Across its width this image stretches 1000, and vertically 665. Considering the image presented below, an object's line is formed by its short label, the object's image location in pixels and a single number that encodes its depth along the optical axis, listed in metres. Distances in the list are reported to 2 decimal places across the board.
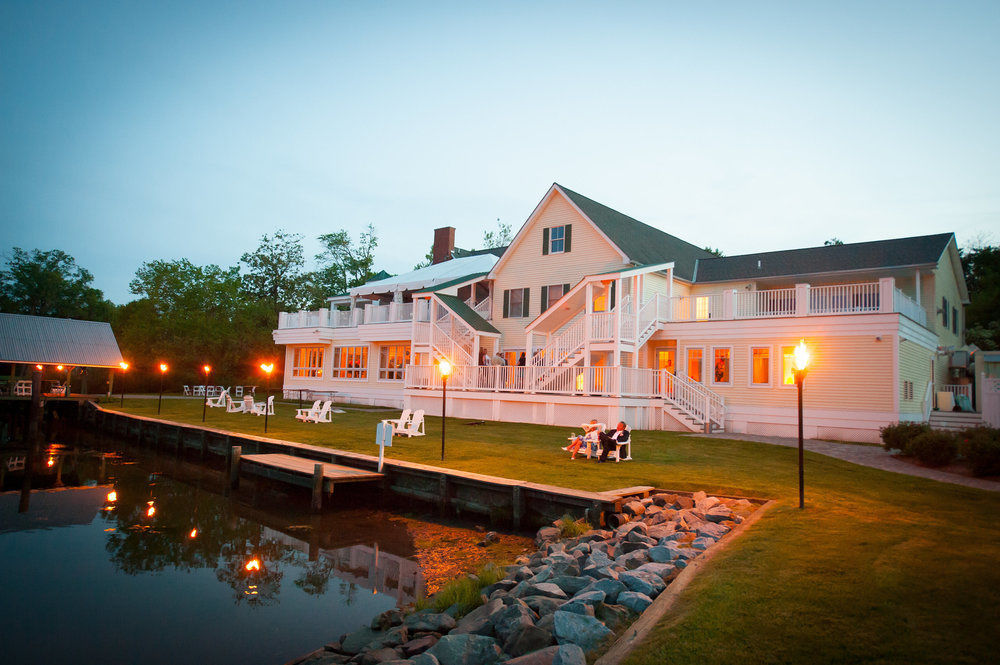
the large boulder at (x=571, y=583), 7.16
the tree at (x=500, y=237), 65.31
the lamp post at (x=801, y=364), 9.51
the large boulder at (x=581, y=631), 5.53
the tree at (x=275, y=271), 66.06
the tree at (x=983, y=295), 34.56
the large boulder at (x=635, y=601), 6.32
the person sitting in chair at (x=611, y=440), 14.94
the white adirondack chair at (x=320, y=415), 24.20
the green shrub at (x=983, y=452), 12.78
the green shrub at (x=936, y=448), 14.08
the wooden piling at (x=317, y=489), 13.72
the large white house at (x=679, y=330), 20.53
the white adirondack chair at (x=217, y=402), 32.47
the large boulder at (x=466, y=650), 5.69
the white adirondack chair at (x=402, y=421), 20.53
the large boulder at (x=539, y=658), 5.19
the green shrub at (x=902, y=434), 15.34
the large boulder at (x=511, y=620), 6.07
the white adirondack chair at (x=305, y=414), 24.48
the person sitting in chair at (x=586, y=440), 15.67
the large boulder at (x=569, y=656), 4.94
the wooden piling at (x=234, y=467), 16.80
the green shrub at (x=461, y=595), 7.51
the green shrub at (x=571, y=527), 10.01
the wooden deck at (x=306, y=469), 13.73
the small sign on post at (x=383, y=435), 14.06
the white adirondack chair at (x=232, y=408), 29.28
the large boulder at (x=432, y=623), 6.82
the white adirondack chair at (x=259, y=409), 28.33
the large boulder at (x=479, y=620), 6.39
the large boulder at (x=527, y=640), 5.70
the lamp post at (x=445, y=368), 15.22
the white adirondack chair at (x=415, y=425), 20.16
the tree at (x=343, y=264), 64.50
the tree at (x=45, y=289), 60.81
